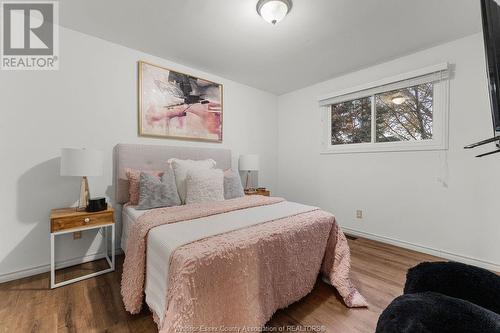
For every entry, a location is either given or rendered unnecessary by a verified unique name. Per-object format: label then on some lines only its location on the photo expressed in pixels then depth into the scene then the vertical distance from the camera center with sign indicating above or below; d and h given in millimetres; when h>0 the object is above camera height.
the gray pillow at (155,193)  2078 -284
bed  1091 -601
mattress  1898 -506
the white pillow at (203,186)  2270 -231
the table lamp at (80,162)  1862 +15
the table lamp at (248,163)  3363 +34
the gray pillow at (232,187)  2617 -271
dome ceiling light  1720 +1280
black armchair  662 -481
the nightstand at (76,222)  1783 -512
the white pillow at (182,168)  2357 -39
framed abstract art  2627 +796
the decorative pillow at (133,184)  2268 -209
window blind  2395 +1019
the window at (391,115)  2455 +689
